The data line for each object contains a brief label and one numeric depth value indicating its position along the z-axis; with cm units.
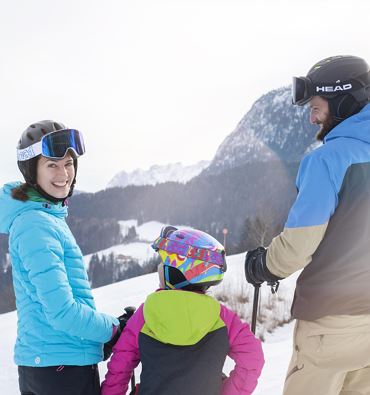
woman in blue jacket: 191
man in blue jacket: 207
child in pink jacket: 194
